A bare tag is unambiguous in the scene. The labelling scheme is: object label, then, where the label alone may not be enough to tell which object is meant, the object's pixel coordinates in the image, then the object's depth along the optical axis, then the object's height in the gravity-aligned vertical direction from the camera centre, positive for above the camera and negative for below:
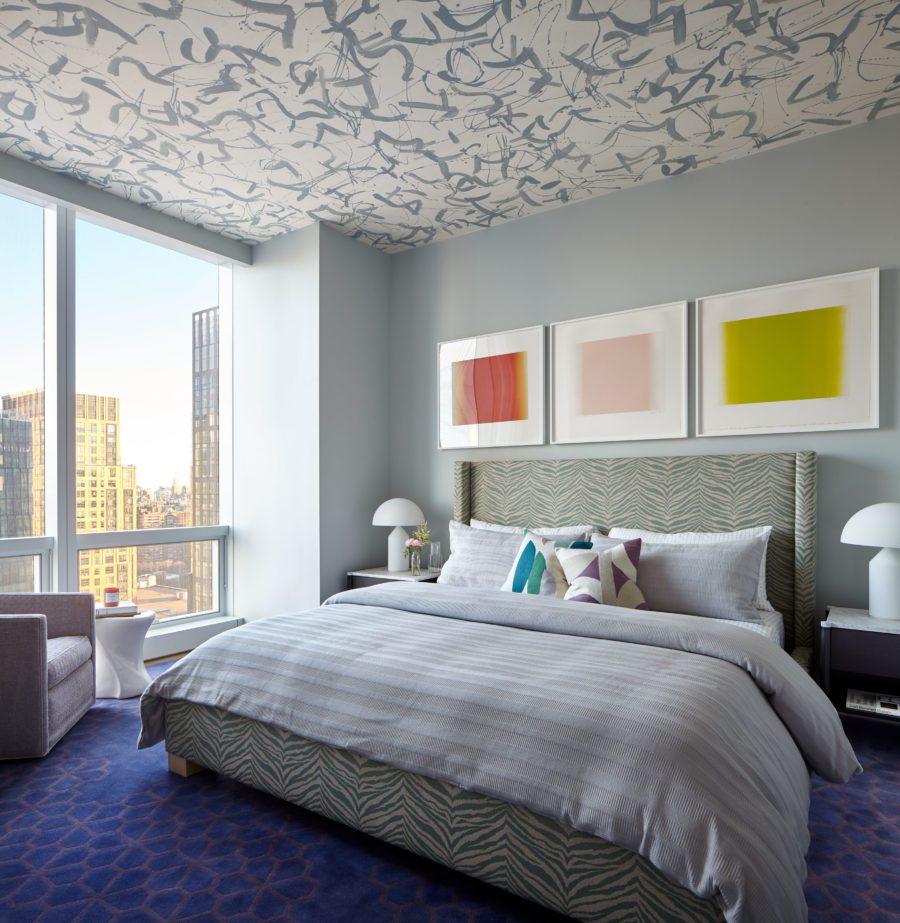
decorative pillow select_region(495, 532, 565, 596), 3.04 -0.56
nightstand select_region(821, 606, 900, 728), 2.68 -0.84
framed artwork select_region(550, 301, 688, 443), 3.62 +0.46
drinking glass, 4.34 -0.69
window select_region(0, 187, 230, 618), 3.60 +0.27
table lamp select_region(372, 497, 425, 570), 4.27 -0.43
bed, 1.52 -0.91
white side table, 3.39 -1.06
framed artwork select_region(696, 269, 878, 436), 3.11 +0.49
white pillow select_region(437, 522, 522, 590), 3.47 -0.58
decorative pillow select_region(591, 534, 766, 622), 2.91 -0.58
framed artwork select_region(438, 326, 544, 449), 4.15 +0.43
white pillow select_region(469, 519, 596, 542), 3.57 -0.44
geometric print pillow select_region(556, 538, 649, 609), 2.89 -0.56
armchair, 2.55 -0.93
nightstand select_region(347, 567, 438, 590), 4.09 -0.78
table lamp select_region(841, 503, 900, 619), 2.72 -0.39
